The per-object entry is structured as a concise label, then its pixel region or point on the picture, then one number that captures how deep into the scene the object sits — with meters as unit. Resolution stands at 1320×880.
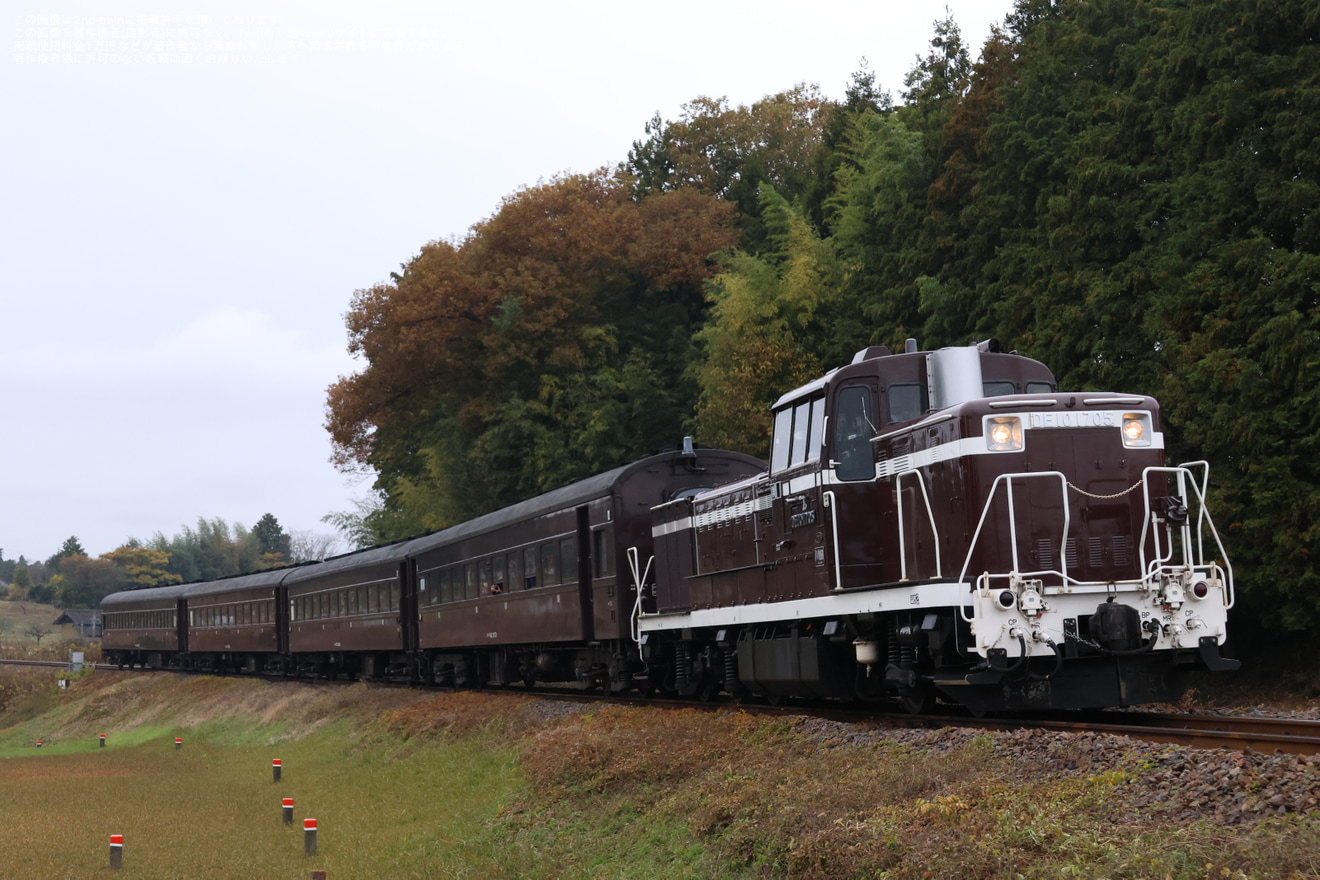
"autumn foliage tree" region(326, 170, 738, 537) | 41.56
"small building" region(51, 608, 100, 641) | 111.94
